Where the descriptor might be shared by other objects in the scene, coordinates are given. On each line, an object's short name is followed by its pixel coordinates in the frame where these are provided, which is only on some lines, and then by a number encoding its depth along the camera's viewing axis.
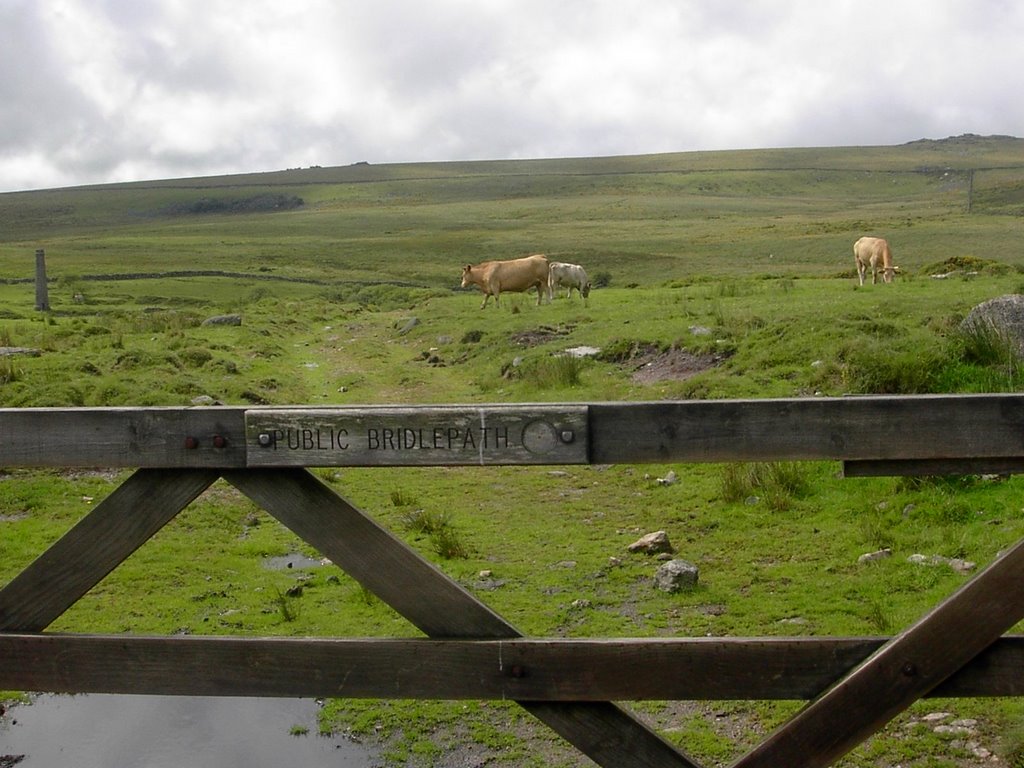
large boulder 11.43
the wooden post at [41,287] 28.41
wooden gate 3.27
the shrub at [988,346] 11.02
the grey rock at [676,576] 7.40
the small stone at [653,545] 8.36
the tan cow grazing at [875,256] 26.00
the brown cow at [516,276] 29.00
